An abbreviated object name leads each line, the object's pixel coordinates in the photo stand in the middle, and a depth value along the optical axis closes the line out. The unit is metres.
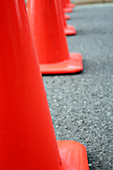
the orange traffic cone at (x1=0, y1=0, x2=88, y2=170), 0.74
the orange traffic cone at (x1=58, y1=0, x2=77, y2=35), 3.76
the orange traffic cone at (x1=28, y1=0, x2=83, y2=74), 2.18
